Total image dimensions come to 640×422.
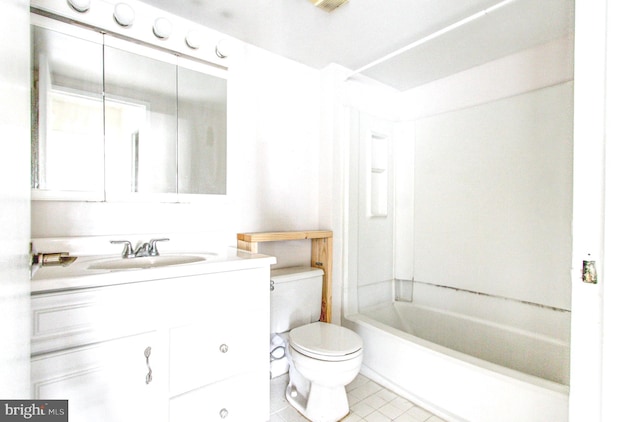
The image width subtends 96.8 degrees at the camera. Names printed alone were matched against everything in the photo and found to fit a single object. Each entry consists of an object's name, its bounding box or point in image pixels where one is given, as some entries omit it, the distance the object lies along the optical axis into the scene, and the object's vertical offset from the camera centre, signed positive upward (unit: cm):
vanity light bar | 131 +95
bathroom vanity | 92 -50
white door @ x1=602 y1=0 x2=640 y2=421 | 91 -3
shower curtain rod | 139 +99
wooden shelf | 183 -32
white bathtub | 129 -90
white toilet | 145 -75
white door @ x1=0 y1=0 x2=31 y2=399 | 35 +1
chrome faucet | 136 -21
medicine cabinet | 127 +45
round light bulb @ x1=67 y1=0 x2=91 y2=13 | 130 +93
